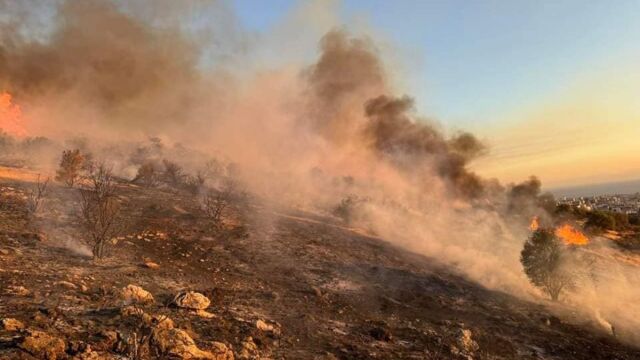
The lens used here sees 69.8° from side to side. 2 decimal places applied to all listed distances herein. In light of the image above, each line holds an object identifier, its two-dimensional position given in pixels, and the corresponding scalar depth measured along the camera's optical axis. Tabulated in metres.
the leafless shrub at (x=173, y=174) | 36.43
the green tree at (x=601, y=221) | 52.66
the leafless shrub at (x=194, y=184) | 34.33
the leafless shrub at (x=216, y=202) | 25.30
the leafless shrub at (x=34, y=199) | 21.35
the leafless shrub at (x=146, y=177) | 34.28
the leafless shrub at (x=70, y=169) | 29.02
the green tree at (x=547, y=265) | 22.34
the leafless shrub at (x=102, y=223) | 16.30
